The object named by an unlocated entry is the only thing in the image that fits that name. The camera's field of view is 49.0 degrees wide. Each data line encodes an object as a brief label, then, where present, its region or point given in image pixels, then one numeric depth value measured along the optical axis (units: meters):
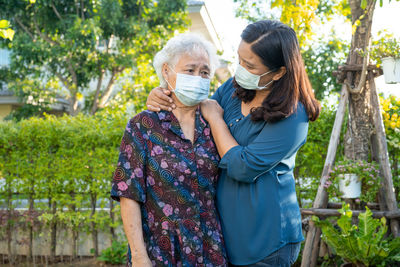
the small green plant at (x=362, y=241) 4.29
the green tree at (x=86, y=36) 10.44
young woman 2.08
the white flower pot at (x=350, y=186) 4.76
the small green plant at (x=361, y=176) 4.74
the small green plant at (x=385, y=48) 4.65
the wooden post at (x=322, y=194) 4.83
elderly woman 2.07
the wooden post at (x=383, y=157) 4.82
